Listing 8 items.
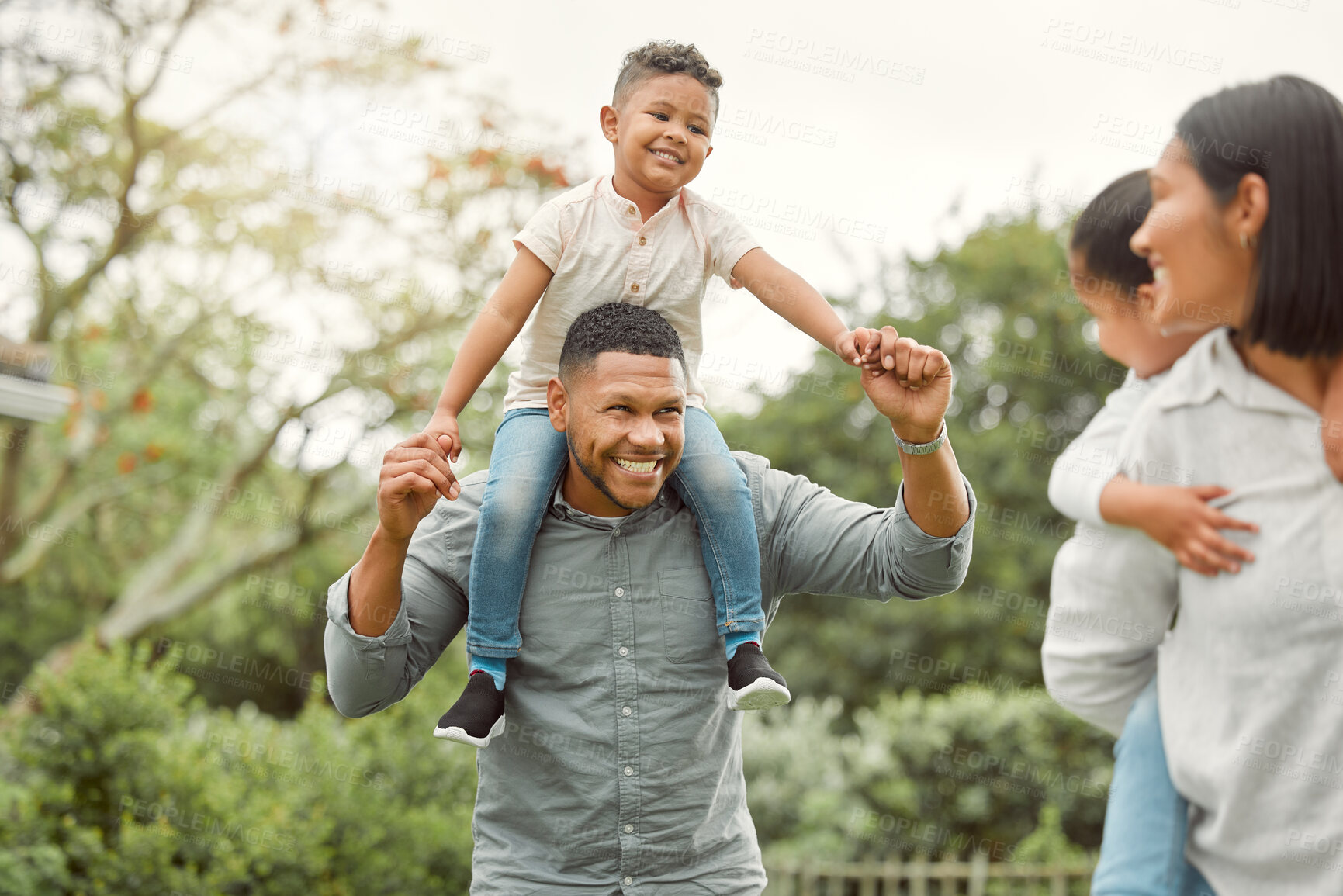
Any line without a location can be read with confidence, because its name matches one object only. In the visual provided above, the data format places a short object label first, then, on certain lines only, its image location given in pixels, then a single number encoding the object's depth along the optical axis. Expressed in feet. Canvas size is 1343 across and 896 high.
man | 7.82
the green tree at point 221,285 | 27.37
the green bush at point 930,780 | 25.77
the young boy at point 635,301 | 8.01
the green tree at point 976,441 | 39.01
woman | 4.95
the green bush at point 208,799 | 18.65
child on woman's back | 5.10
